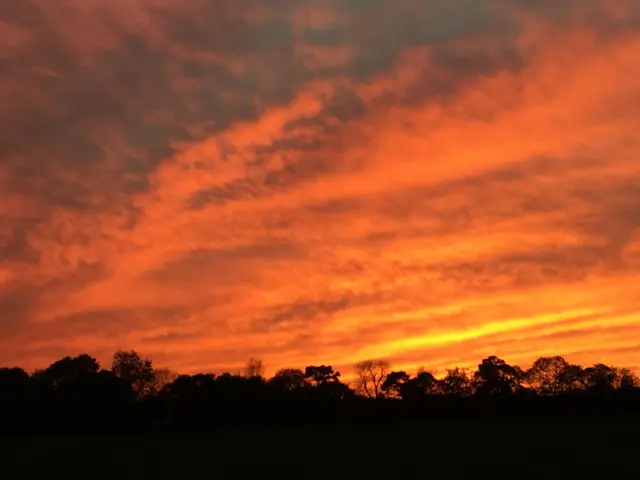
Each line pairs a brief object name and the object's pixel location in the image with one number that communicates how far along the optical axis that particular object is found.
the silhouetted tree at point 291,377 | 142.27
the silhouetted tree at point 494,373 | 146.00
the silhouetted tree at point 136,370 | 128.00
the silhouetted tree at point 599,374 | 153.86
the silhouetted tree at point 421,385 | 143.00
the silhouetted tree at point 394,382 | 150.62
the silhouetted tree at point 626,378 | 154.38
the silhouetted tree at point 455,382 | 156.50
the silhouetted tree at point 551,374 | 158.50
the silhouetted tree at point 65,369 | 96.93
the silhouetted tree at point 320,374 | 149.50
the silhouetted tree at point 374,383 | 148.75
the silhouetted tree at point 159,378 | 128.45
